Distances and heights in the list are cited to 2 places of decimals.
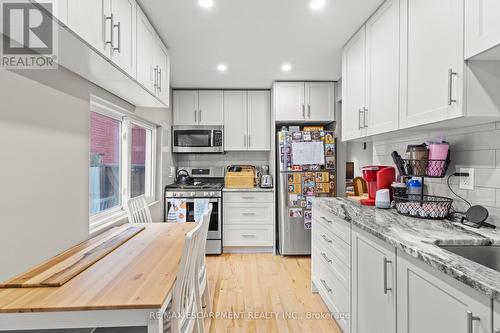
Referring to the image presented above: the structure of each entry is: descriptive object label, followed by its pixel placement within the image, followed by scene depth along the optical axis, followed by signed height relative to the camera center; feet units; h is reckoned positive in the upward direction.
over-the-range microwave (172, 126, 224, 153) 13.48 +1.33
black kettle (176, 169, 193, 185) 13.67 -0.63
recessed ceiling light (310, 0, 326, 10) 6.37 +3.89
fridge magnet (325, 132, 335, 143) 11.96 +1.24
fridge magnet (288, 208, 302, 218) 11.89 -2.03
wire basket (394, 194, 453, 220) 5.36 -0.84
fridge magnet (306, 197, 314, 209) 11.87 -1.63
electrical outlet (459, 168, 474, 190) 5.25 -0.27
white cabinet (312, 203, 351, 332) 6.06 -2.51
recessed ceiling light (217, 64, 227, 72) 10.53 +3.92
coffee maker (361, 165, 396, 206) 7.16 -0.32
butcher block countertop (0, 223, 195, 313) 3.38 -1.73
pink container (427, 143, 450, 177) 5.55 +0.18
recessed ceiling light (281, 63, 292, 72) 10.50 +3.92
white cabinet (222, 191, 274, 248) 12.67 -2.50
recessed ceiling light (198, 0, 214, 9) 6.43 +3.91
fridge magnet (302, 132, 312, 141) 11.85 +1.31
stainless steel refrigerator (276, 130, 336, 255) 11.85 -0.22
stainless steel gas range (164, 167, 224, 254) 12.30 -1.61
